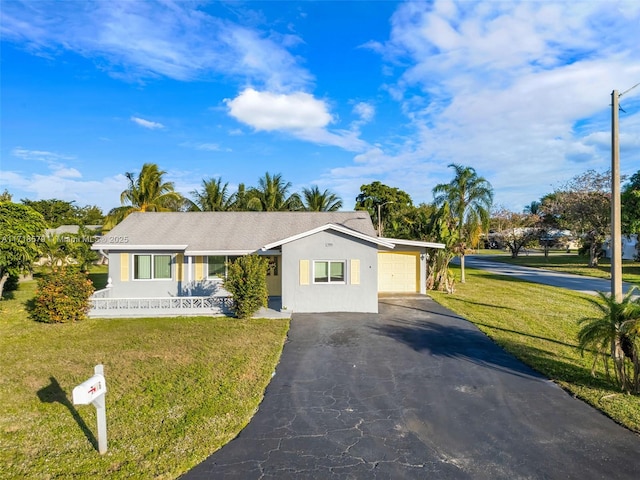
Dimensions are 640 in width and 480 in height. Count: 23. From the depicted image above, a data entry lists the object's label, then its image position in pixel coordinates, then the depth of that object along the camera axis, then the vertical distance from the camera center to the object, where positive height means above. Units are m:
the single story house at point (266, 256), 15.35 -0.70
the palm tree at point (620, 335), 7.27 -1.88
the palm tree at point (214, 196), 35.03 +4.45
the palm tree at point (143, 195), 29.19 +3.92
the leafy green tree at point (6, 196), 37.84 +5.24
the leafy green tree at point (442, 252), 20.58 -0.53
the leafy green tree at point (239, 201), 35.41 +4.15
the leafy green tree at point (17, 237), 15.70 +0.30
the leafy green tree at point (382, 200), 46.97 +5.67
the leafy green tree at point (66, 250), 24.24 -0.42
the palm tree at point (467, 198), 22.78 +2.75
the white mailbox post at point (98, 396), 5.05 -2.15
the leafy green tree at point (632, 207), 25.94 +2.51
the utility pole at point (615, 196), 9.12 +1.15
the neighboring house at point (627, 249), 43.66 -0.92
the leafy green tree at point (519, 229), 46.00 +1.65
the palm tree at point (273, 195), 35.34 +4.63
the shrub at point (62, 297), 14.29 -2.08
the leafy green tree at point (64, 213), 50.76 +4.70
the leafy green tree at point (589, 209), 32.69 +2.92
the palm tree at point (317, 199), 38.09 +4.54
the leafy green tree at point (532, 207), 85.55 +8.40
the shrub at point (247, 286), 14.48 -1.68
